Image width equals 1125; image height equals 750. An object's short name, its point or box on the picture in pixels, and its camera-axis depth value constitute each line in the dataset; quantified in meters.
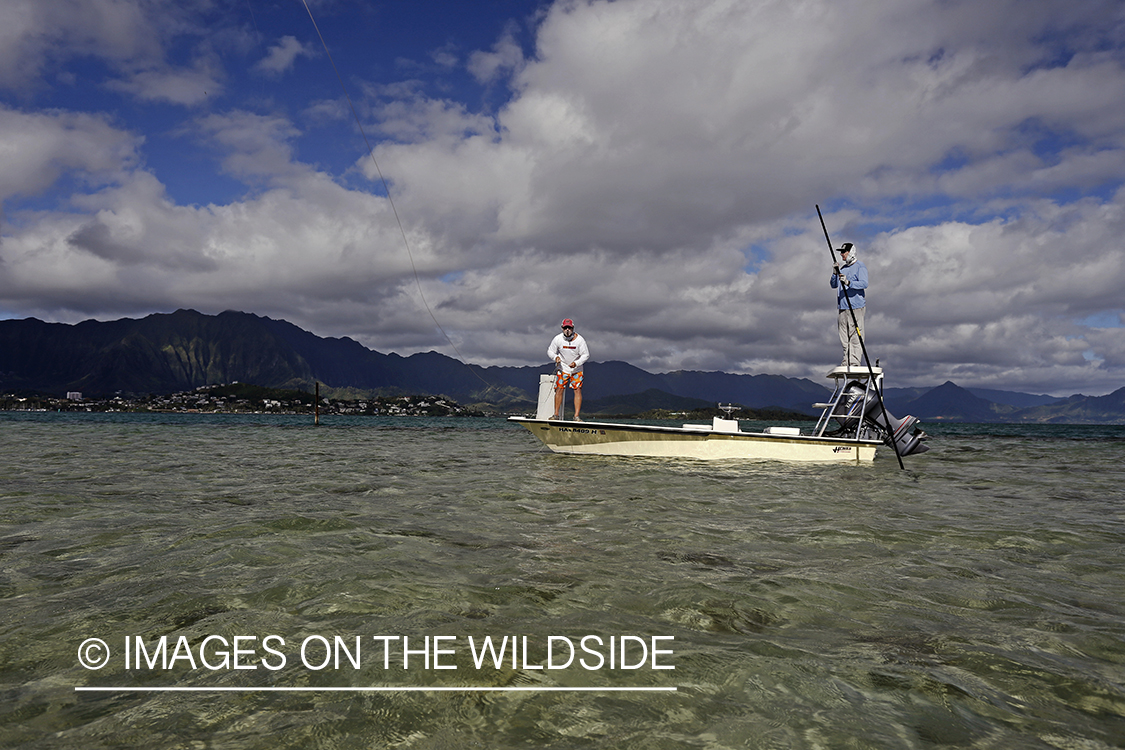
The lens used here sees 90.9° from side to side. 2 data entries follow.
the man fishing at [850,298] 17.09
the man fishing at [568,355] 17.86
